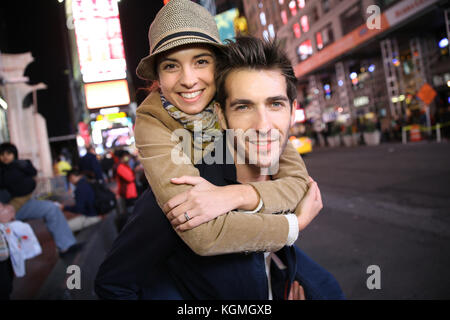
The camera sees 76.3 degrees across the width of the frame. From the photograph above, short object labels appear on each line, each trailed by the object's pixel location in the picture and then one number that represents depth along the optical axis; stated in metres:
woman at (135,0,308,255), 0.93
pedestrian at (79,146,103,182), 6.24
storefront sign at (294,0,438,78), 11.31
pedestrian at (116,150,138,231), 6.06
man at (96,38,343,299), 1.05
